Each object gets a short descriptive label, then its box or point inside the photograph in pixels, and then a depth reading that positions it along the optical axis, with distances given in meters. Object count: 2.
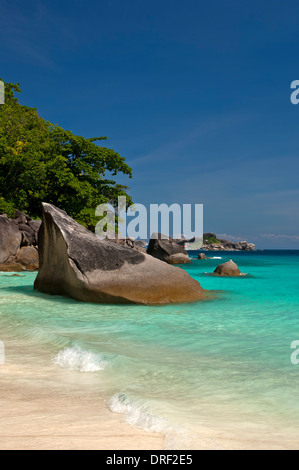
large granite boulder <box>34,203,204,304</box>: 9.45
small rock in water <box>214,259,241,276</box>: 21.59
